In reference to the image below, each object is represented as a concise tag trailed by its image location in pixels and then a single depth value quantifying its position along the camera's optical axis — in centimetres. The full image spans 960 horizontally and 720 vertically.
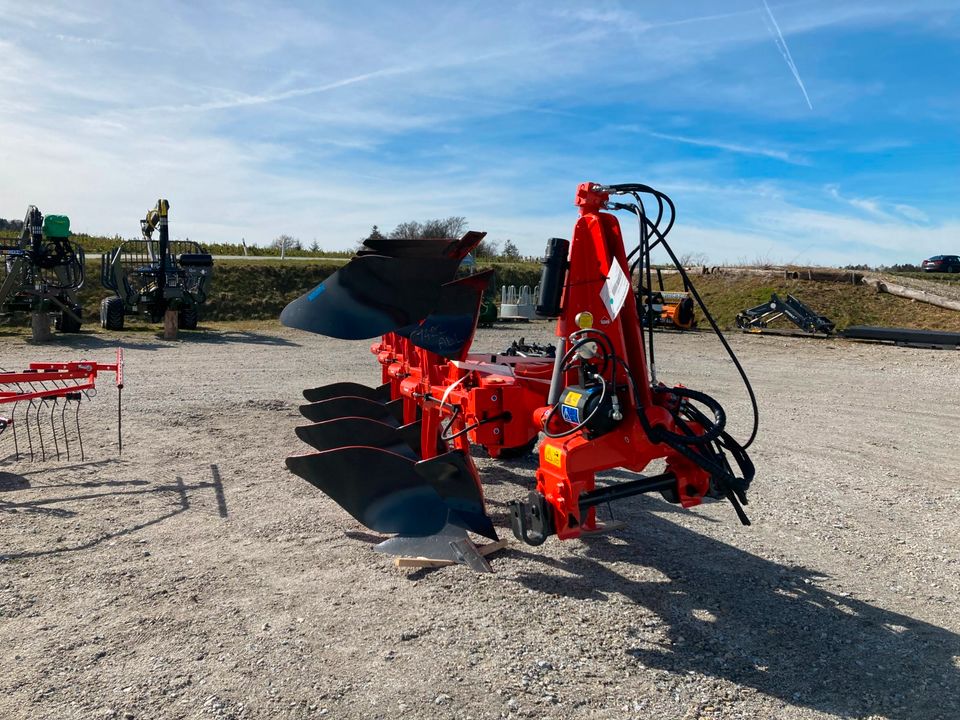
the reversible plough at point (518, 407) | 387
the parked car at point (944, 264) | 3459
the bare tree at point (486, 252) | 3799
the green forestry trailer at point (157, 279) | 1631
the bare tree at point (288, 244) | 3981
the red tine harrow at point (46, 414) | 600
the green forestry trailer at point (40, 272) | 1476
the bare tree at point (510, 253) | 3866
